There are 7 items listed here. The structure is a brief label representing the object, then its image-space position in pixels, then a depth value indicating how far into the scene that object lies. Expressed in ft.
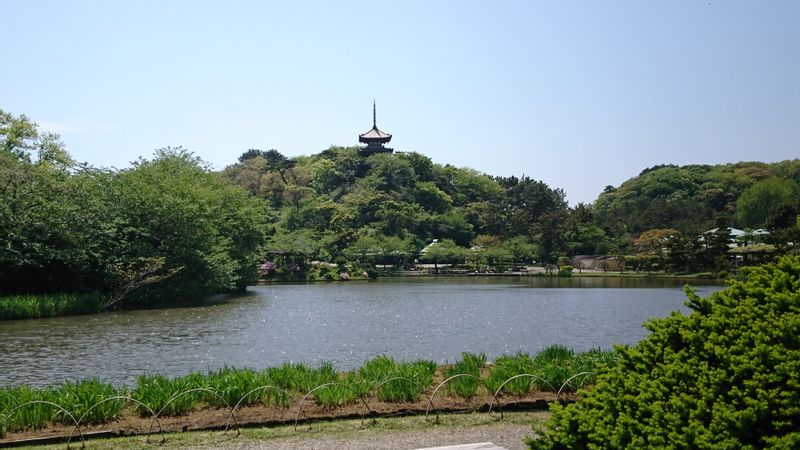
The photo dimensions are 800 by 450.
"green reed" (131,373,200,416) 29.32
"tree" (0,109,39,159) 118.52
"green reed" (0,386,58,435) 27.30
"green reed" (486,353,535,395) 32.04
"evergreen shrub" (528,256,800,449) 12.15
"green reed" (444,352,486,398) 31.86
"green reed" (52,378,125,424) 27.96
